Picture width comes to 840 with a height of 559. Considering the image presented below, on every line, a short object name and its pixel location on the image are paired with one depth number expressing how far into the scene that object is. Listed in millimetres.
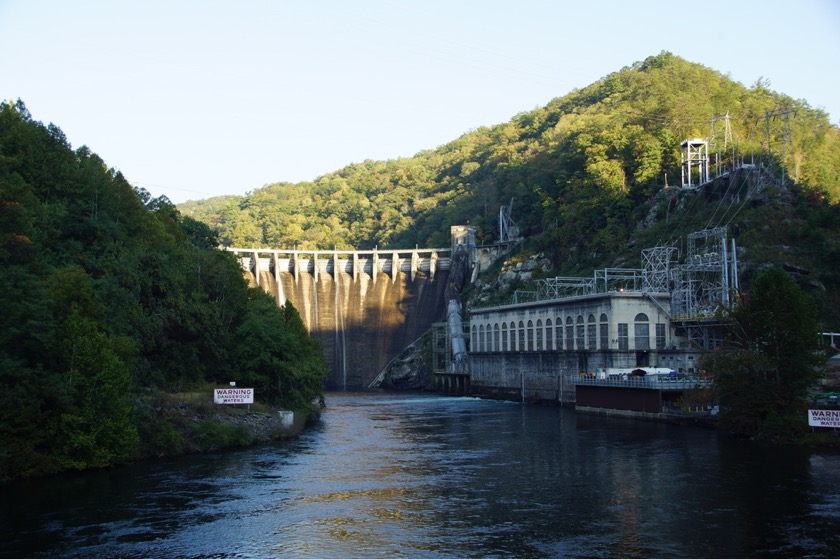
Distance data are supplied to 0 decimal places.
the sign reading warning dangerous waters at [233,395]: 53166
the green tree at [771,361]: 52438
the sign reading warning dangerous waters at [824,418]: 49219
